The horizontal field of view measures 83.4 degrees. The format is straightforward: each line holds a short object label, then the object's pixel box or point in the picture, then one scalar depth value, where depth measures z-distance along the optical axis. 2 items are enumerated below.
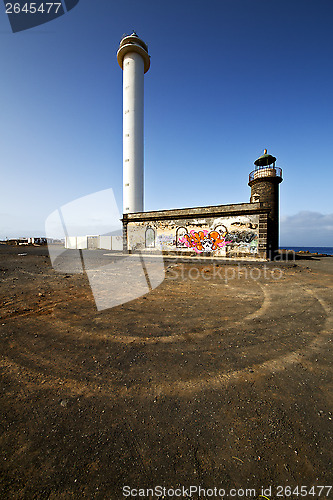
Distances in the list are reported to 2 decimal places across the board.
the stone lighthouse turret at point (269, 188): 20.88
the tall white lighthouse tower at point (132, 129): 25.59
